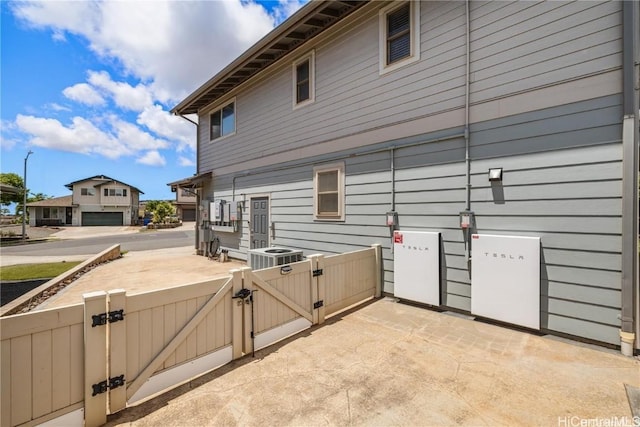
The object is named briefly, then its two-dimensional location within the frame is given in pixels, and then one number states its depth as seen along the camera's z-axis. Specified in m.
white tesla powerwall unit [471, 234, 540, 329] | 3.56
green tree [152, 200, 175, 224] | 32.66
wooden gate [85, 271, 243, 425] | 2.10
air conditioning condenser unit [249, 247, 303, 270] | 5.57
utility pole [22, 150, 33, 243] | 18.03
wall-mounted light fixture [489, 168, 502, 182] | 3.90
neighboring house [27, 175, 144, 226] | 34.09
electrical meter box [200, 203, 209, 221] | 10.61
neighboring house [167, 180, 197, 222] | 43.31
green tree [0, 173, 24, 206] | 31.45
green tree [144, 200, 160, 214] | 35.25
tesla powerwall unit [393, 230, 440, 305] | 4.51
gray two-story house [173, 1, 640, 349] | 3.18
